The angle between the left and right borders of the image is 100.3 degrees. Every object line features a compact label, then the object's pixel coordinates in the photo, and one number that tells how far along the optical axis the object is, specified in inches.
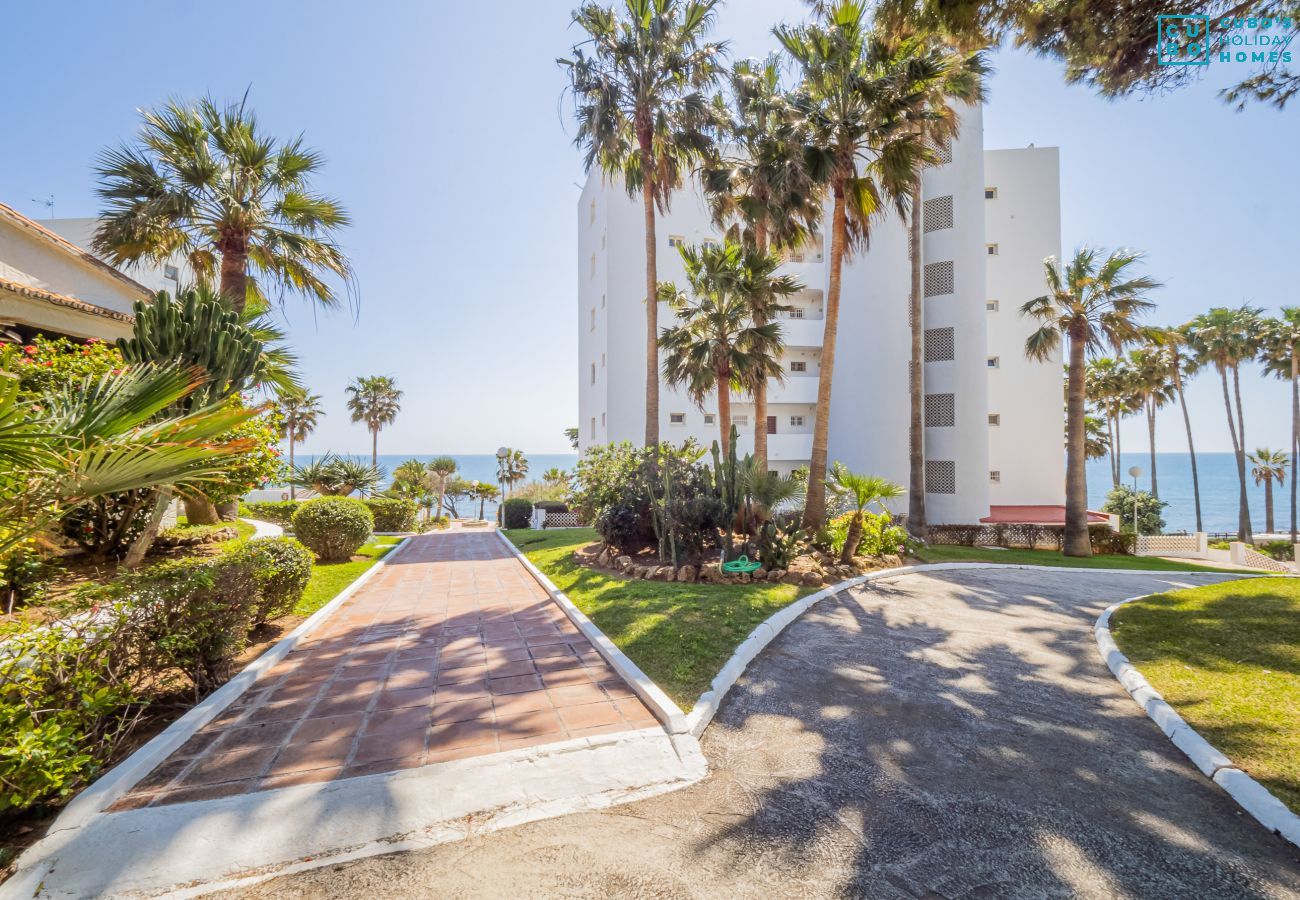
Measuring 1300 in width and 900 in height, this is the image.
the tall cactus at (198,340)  246.2
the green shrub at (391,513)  843.4
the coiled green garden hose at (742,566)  376.5
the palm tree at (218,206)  419.2
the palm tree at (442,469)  1416.1
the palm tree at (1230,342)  1209.4
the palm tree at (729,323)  577.6
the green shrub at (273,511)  662.5
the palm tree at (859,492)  429.1
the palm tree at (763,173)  509.7
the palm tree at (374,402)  1710.1
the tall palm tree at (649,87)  587.8
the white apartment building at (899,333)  901.2
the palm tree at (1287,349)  1165.7
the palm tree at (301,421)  1646.9
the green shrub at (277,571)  232.5
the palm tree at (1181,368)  1231.7
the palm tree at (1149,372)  1210.0
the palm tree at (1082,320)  709.3
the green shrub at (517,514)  1021.2
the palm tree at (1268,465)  1595.7
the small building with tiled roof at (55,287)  393.4
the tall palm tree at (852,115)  470.3
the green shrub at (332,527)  463.8
